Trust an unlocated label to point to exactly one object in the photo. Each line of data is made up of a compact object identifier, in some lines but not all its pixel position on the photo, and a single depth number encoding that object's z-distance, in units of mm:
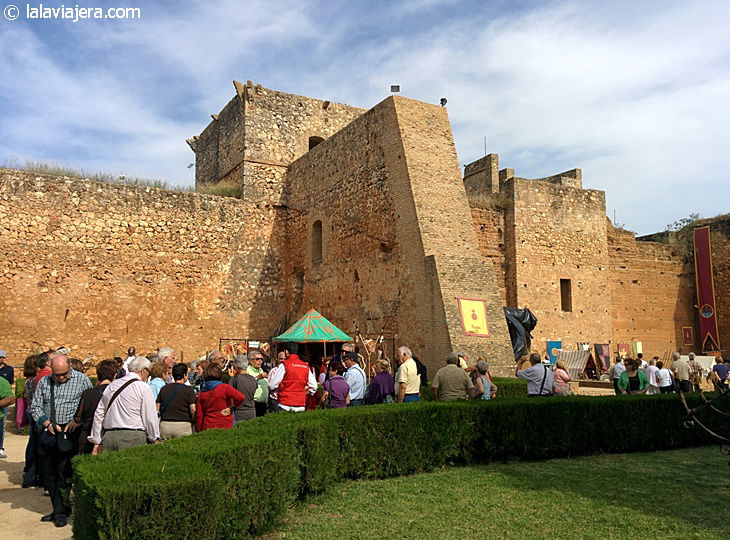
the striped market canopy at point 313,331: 13516
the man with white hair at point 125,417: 5480
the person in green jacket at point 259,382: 8117
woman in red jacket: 6289
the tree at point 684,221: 27203
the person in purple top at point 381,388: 8578
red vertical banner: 21266
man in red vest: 7809
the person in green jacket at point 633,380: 10234
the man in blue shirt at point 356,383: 8695
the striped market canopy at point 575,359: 17594
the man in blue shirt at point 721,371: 12815
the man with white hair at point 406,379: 8312
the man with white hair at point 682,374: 12352
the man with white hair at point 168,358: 7843
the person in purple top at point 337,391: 8156
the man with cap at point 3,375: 8102
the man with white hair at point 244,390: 7066
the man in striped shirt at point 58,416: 5902
